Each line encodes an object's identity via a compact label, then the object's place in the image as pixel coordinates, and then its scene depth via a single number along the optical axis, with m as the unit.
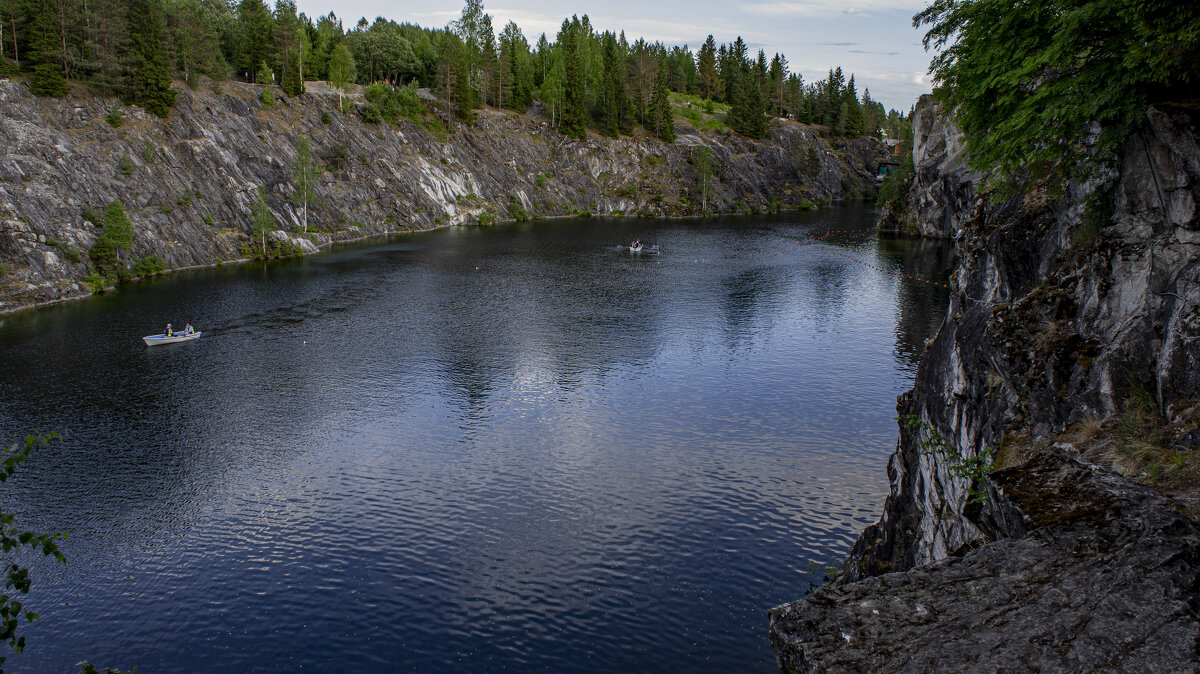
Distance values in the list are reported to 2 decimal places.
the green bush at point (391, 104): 152.88
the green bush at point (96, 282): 83.98
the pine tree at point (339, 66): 148.50
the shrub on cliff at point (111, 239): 87.69
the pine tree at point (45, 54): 96.44
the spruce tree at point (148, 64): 107.62
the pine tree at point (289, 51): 141.12
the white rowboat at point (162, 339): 65.98
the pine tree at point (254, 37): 142.00
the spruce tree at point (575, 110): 192.50
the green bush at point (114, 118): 101.50
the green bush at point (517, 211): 172.25
